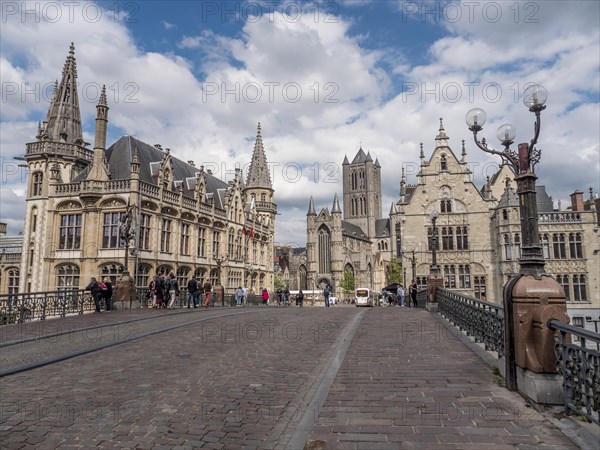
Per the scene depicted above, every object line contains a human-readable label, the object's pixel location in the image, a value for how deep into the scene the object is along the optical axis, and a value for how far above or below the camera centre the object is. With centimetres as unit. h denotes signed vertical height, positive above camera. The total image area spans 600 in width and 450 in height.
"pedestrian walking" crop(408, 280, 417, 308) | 2906 -119
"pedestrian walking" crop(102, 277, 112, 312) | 1977 -69
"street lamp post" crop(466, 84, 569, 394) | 546 -31
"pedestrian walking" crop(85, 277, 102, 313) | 1889 -61
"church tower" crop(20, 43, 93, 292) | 3291 +991
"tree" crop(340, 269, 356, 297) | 8169 -155
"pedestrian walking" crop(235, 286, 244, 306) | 3512 -161
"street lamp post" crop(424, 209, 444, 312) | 2086 -52
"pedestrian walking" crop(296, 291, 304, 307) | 4171 -222
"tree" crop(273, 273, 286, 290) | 8785 -138
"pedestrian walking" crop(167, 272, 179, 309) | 2181 -61
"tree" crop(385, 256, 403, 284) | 7006 +61
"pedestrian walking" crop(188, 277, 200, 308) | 2302 -86
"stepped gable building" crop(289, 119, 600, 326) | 3791 +398
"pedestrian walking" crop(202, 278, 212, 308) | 2655 -91
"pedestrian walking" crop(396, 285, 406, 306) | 3641 -166
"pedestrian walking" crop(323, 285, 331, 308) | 3772 -174
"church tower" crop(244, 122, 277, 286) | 6231 +1322
